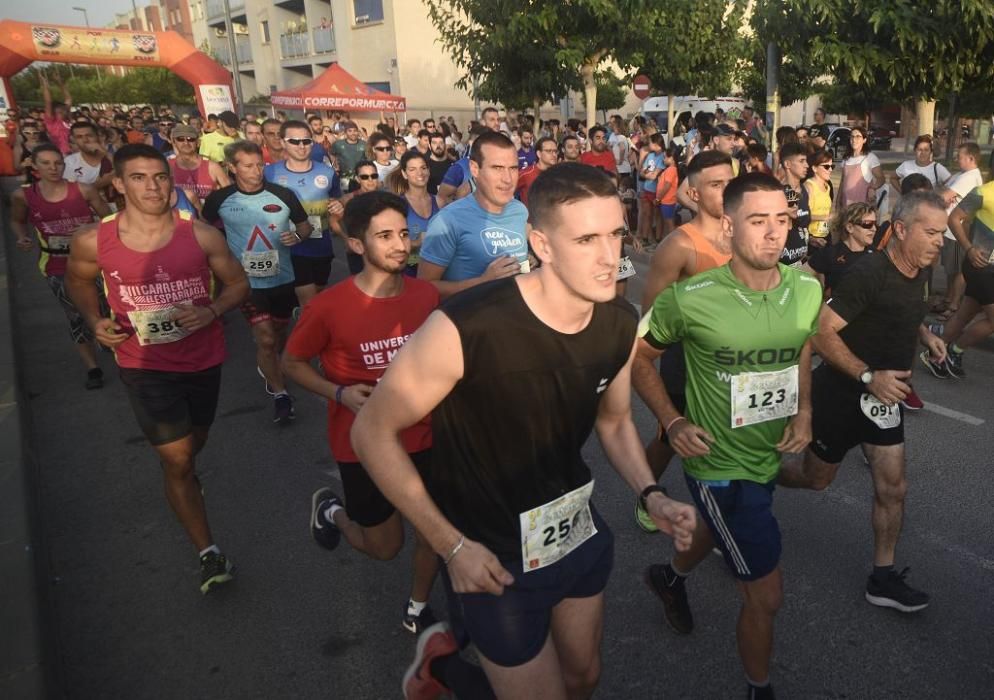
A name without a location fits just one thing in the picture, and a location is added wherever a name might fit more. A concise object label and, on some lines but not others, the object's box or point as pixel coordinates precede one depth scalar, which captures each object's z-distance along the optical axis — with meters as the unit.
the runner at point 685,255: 3.57
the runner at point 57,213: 6.66
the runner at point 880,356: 3.07
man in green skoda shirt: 2.53
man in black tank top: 1.83
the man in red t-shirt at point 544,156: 8.76
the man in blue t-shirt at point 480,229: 4.07
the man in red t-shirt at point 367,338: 3.05
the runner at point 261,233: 5.64
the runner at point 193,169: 7.99
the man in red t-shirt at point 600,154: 11.87
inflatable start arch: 23.02
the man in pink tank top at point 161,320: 3.50
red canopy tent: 21.94
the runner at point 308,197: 6.50
